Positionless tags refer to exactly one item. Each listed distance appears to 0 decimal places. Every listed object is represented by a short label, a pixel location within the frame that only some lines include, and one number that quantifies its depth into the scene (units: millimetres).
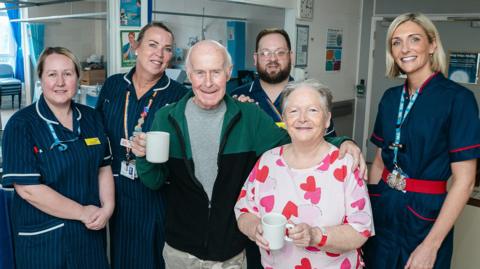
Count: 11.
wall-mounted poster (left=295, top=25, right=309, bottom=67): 4691
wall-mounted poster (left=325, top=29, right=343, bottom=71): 5189
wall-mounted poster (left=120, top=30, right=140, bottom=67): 3014
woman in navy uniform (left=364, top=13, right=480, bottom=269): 1565
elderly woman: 1418
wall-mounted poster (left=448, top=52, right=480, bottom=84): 4645
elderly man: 1612
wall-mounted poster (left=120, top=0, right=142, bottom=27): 2980
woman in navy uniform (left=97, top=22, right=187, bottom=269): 2115
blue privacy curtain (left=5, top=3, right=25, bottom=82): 2863
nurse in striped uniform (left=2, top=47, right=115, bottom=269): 1743
